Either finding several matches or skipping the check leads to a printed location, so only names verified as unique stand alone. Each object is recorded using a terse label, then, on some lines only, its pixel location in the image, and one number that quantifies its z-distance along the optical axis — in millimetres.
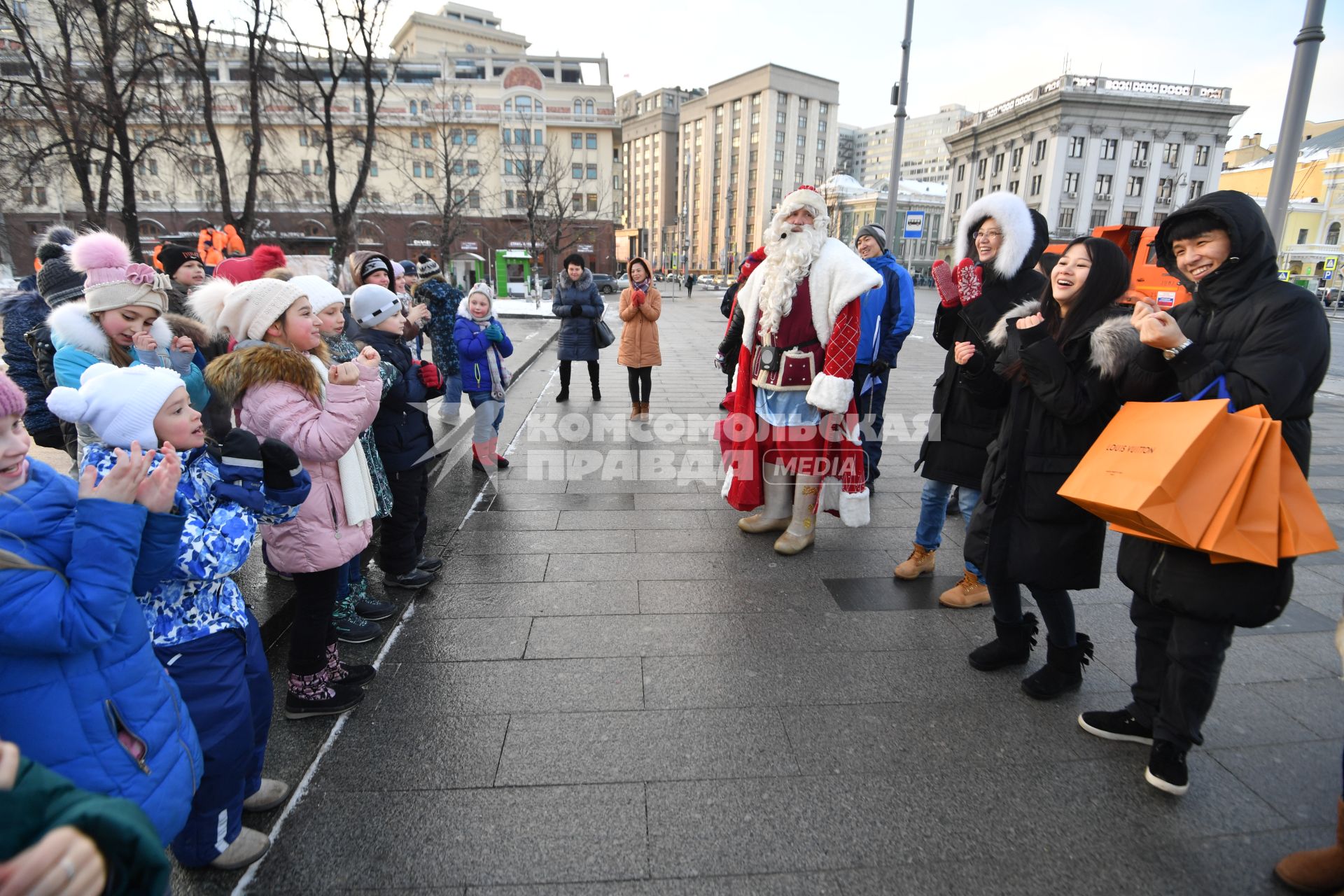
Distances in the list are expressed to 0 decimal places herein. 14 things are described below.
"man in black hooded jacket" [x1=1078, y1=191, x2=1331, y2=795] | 1927
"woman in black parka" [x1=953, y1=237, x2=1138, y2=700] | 2316
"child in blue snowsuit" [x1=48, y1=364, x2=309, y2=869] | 1621
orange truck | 15703
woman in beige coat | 7445
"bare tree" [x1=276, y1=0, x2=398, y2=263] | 12109
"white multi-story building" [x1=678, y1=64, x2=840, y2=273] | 87625
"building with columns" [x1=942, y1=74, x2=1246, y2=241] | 61875
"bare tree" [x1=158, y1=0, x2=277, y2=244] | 9828
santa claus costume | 3738
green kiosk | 30438
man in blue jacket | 4734
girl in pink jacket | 2350
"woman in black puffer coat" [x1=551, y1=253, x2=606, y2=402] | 7656
